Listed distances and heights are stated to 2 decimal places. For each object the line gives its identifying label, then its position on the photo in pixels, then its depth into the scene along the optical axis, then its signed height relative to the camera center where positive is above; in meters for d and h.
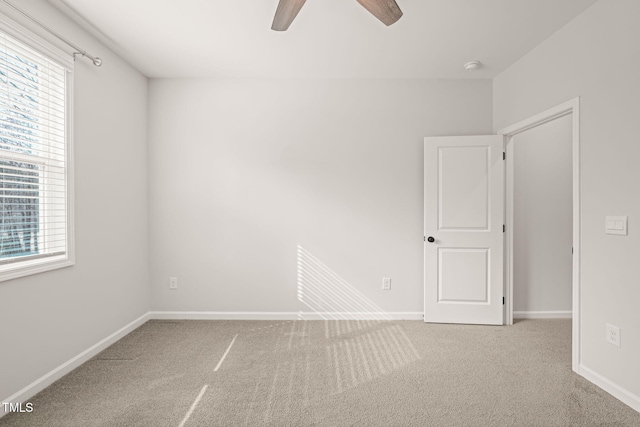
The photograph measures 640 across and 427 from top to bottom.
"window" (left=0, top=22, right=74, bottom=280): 1.99 +0.34
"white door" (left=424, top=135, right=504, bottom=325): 3.34 -0.19
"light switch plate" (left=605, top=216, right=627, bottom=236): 2.03 -0.09
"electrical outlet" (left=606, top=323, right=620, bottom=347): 2.09 -0.80
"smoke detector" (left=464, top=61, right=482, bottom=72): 3.12 +1.38
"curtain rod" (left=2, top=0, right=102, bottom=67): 1.95 +1.19
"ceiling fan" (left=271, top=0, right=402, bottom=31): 1.77 +1.11
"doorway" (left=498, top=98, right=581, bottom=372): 2.38 +0.00
